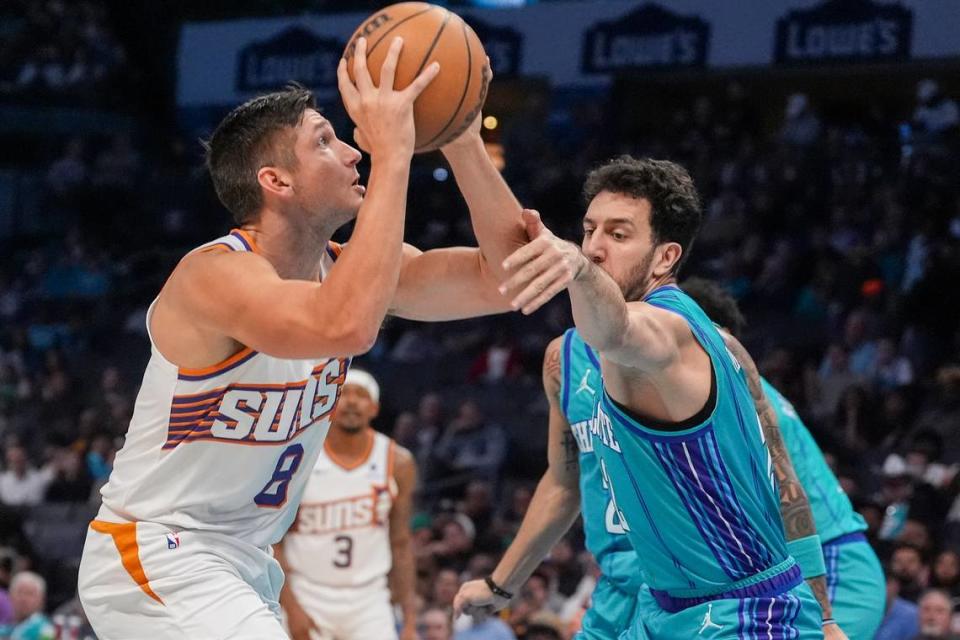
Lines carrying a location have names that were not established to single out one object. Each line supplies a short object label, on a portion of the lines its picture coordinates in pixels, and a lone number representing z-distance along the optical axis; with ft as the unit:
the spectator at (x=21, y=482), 44.24
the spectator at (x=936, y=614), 24.20
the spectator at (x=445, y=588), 30.04
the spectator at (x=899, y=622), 25.08
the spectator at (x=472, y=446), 38.91
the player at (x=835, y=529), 16.61
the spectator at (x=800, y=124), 49.08
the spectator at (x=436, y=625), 27.91
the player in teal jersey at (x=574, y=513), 14.87
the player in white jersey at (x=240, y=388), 10.91
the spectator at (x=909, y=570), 26.50
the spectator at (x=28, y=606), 31.22
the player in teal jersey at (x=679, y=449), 11.62
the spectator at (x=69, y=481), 43.32
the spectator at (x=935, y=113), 44.27
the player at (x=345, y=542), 24.08
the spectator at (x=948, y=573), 26.14
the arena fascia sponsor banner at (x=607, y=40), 47.34
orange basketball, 10.53
